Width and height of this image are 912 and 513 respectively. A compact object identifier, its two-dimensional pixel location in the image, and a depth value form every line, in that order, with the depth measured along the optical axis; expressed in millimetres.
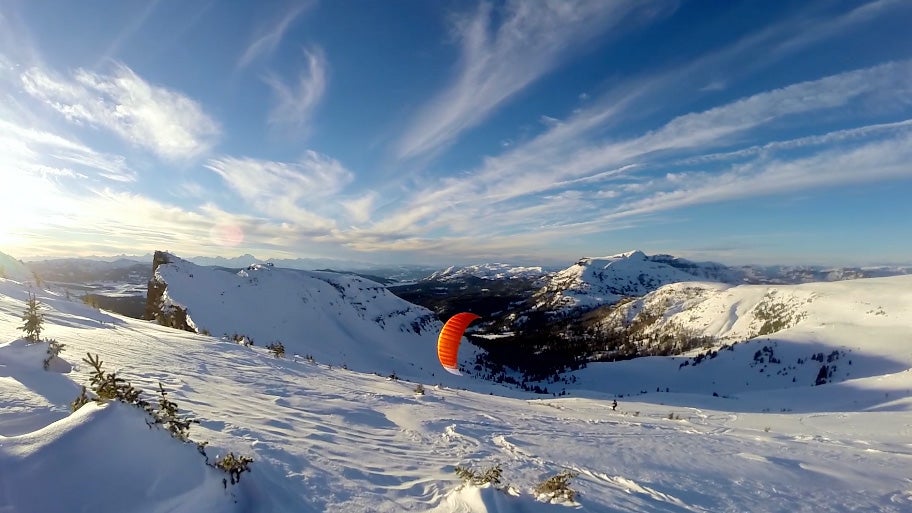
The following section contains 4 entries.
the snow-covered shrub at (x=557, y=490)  5526
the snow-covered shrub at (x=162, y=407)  4719
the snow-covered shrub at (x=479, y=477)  5574
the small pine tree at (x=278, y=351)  17350
